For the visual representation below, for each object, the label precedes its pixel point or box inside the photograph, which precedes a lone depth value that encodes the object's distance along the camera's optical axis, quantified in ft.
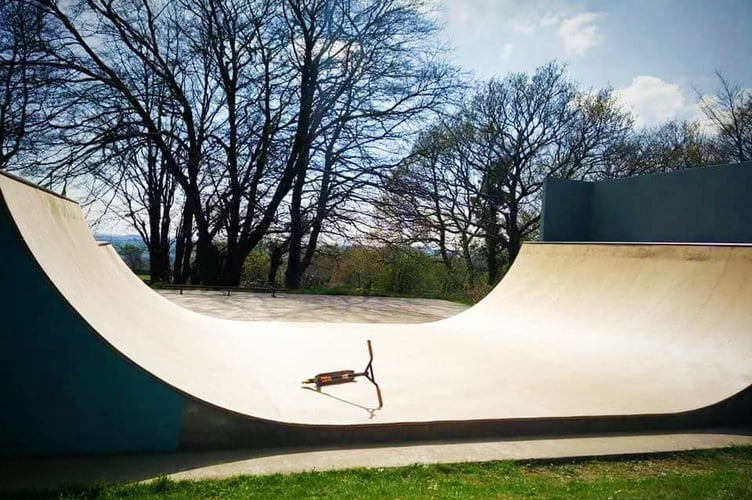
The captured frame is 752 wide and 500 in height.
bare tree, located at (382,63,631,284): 63.05
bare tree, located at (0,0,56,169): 37.65
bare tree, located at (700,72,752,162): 65.67
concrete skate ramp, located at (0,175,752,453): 8.63
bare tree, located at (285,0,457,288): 47.01
